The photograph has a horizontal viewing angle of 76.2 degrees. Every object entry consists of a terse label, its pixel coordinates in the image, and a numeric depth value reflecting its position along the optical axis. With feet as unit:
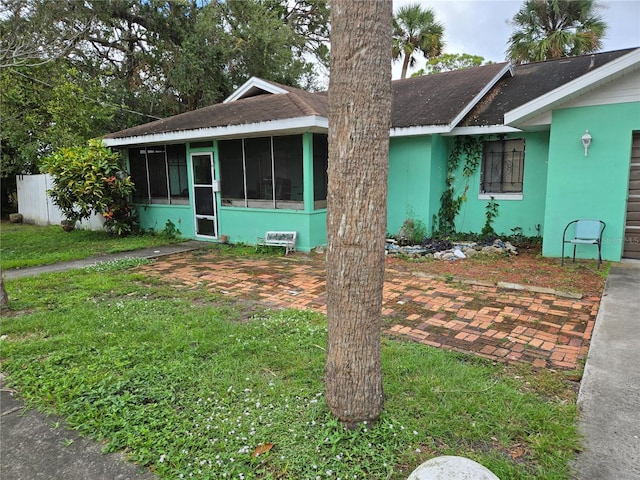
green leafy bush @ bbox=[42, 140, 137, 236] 32.96
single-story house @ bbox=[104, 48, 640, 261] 21.44
